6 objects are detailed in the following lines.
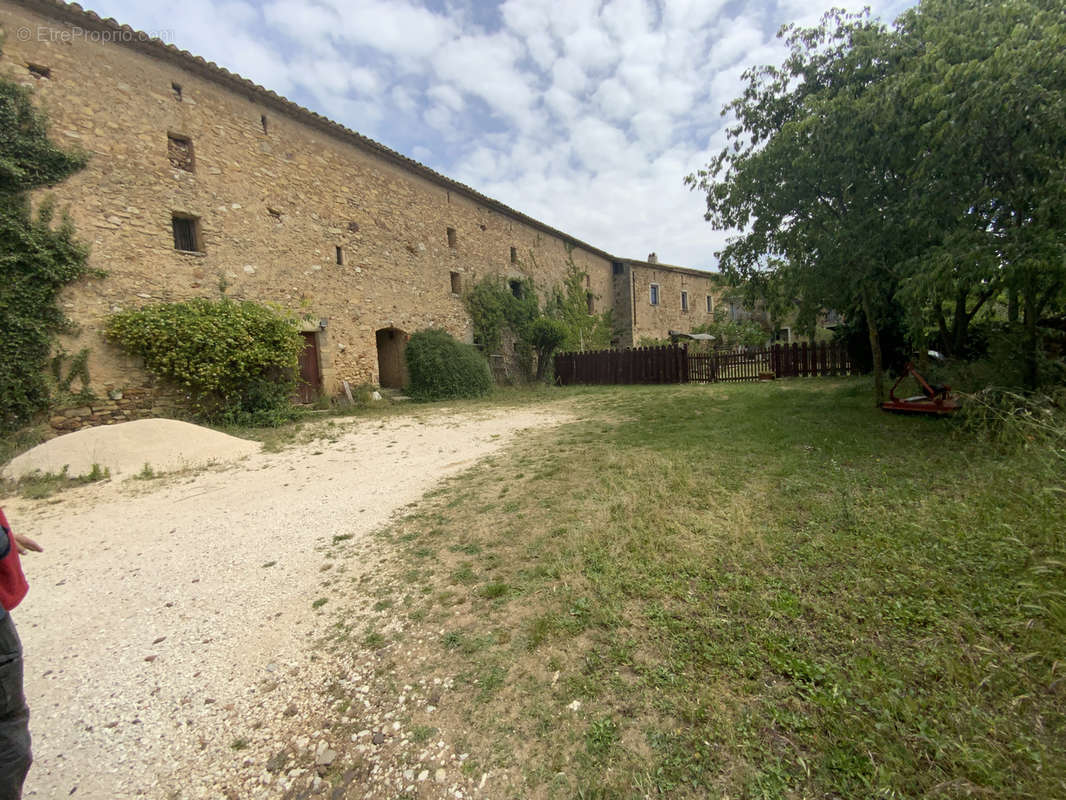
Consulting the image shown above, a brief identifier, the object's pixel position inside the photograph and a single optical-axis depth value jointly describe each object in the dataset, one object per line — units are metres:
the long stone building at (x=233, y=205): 8.00
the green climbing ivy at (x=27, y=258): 7.01
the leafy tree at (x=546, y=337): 17.55
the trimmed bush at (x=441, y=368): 13.40
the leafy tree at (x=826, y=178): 5.36
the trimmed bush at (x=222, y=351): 8.45
